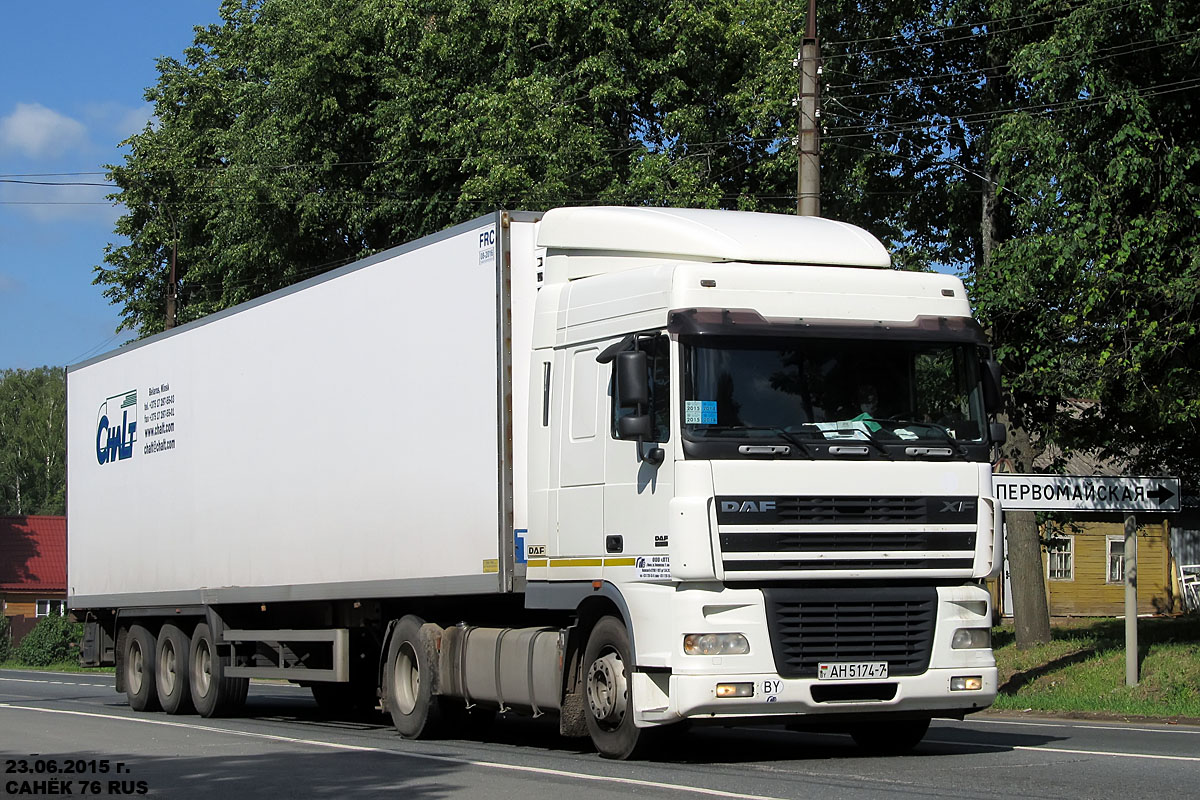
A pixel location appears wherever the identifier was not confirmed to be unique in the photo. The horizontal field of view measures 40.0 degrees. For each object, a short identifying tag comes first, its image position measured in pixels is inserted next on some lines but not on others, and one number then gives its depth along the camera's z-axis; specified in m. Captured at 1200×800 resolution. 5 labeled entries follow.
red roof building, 75.81
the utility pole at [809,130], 19.28
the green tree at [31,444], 103.44
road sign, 19.08
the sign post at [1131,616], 19.62
